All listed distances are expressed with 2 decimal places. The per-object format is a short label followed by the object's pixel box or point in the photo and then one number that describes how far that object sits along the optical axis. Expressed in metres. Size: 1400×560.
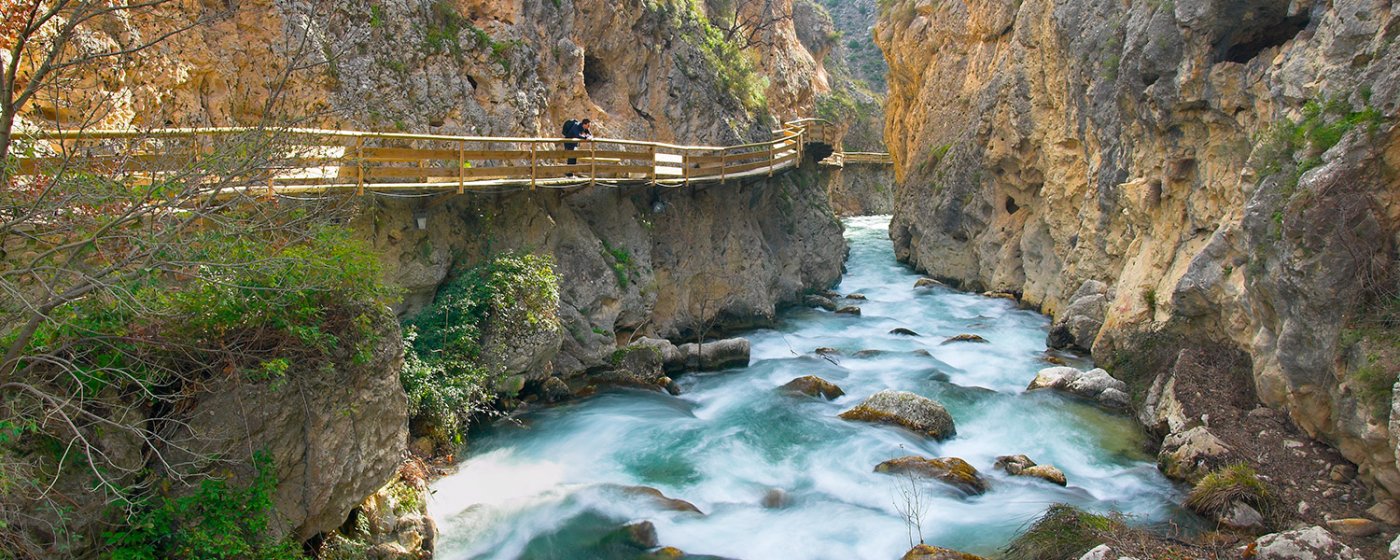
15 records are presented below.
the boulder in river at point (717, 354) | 17.09
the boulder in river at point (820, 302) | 24.38
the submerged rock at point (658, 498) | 10.64
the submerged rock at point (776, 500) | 10.97
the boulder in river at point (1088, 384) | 14.19
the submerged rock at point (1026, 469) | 11.46
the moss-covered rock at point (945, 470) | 11.17
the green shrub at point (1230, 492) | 9.38
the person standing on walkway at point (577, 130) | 16.30
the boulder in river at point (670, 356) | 16.73
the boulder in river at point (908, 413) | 13.09
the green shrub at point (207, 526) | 6.67
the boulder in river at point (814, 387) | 15.21
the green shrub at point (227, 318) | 6.75
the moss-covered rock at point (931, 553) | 8.97
